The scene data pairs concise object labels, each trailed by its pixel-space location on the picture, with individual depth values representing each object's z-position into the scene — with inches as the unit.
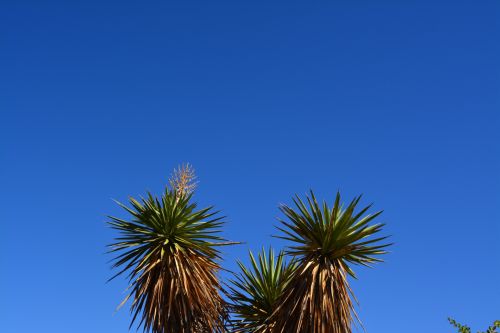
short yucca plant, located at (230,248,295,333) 602.9
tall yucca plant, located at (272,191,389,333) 480.1
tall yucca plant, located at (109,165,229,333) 546.3
